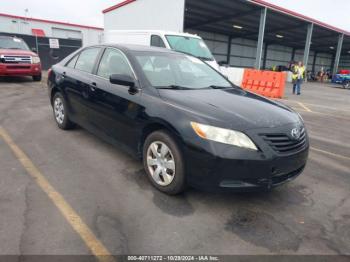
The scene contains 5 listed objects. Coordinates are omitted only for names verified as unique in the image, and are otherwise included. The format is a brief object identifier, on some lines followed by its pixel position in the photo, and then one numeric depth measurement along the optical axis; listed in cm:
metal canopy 2208
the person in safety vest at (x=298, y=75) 1545
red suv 1130
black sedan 286
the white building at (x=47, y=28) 2409
